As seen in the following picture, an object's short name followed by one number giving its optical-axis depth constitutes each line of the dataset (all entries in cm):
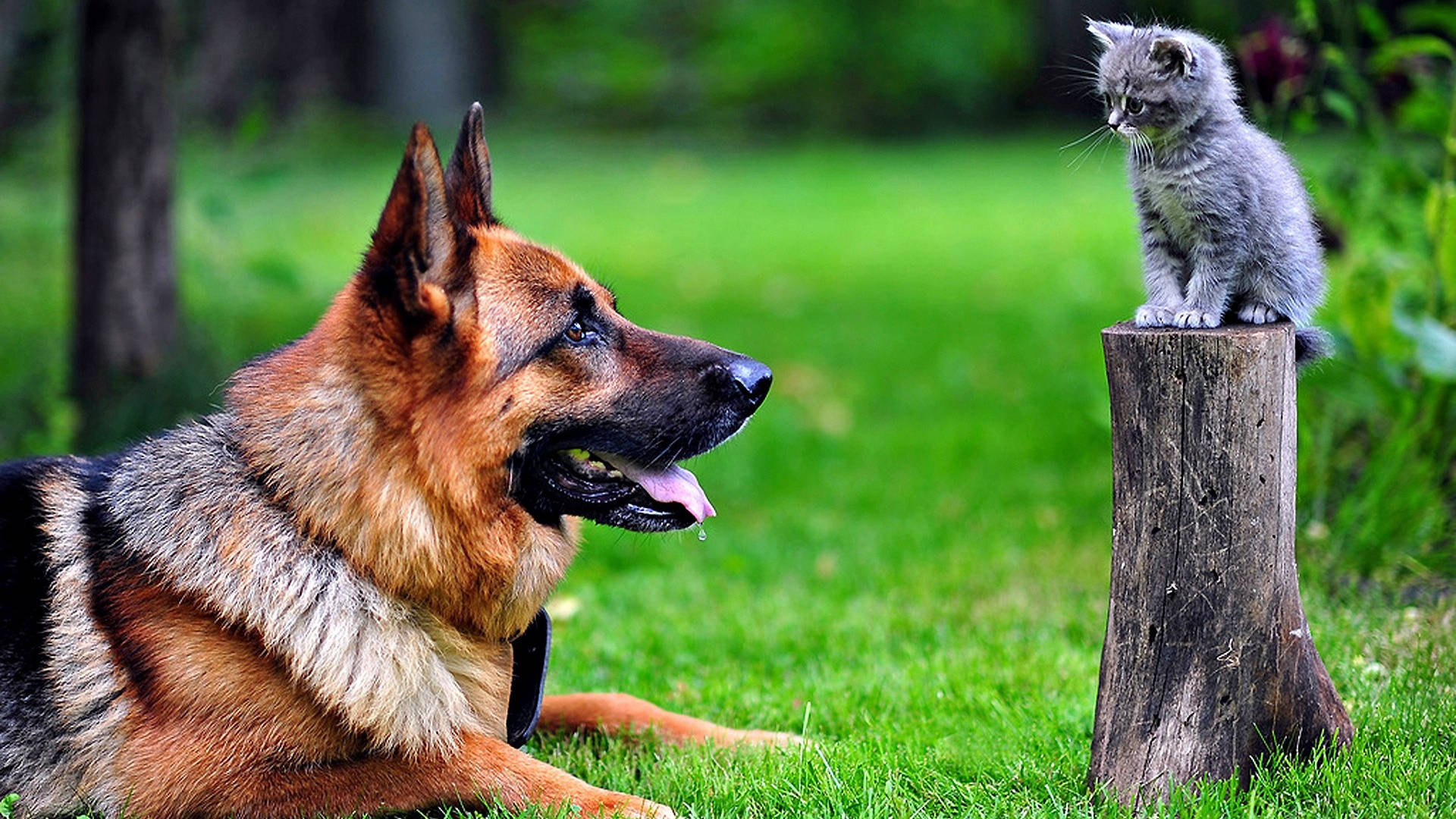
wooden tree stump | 637
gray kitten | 652
